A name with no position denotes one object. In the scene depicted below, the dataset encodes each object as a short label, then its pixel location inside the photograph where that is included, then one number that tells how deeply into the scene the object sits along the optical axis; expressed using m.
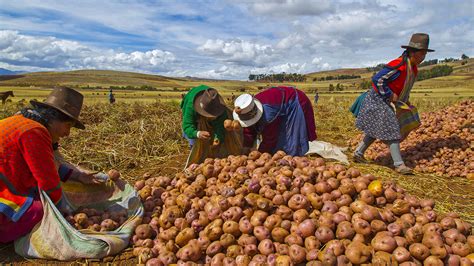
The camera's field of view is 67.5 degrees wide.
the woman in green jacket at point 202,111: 4.39
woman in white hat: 4.65
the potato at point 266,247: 2.60
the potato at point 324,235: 2.61
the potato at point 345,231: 2.63
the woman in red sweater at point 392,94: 5.08
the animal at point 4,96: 14.34
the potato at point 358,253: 2.42
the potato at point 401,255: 2.45
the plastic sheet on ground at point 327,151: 5.93
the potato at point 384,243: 2.51
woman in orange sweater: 2.68
